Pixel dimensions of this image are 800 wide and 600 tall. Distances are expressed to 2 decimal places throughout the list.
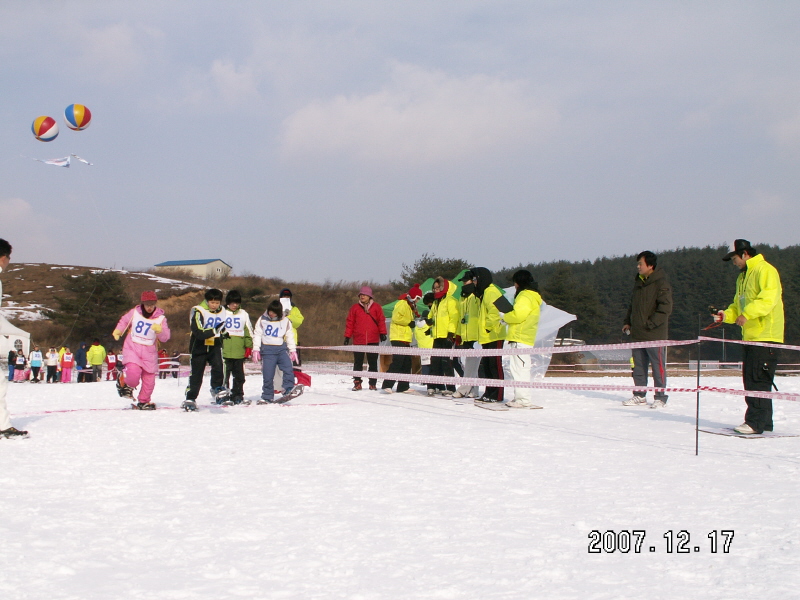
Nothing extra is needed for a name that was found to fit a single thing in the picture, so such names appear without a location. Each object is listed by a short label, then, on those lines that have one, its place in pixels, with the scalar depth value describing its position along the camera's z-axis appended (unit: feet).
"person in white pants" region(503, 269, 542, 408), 34.55
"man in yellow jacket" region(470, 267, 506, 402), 36.50
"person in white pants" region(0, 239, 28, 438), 24.23
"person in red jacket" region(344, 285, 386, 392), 44.83
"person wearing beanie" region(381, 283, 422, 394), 44.01
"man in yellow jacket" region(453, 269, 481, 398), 38.75
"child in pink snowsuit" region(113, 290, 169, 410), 33.04
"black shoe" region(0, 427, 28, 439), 24.20
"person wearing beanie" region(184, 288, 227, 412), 34.47
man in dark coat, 34.96
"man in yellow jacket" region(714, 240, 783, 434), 24.81
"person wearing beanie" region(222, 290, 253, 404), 36.32
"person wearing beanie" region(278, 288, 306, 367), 42.57
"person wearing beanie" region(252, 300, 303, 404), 35.81
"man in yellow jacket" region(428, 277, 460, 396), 40.52
